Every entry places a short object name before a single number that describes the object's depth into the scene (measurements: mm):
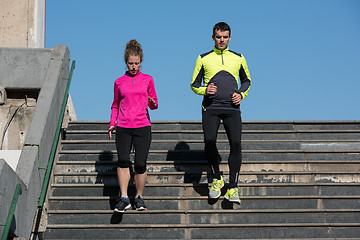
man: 7465
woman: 7234
